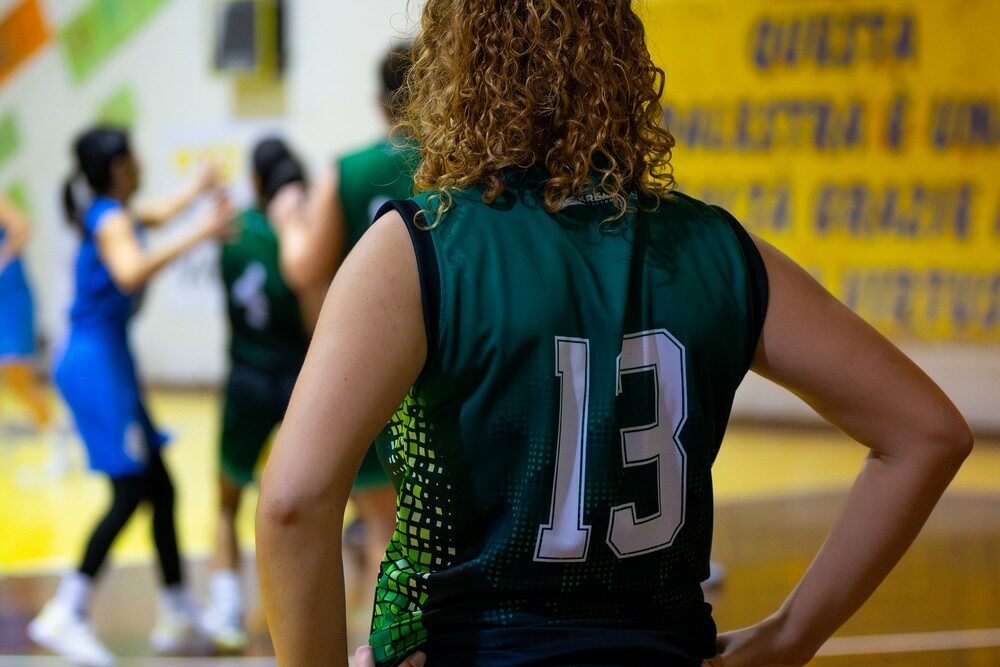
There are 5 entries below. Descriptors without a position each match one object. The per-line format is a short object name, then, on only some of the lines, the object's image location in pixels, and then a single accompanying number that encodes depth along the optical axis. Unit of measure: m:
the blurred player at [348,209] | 5.57
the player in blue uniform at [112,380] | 7.21
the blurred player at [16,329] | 14.48
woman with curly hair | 2.03
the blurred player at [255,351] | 7.96
